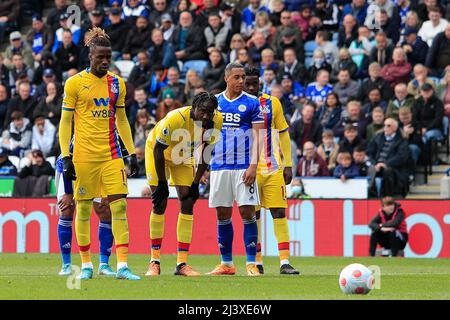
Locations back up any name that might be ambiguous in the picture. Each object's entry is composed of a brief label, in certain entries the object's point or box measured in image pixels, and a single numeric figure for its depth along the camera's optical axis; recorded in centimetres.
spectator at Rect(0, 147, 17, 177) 2619
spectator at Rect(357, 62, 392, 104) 2508
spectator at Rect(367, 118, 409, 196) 2325
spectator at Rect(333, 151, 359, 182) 2333
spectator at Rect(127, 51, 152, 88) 2814
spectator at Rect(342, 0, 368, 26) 2670
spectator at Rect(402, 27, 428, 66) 2570
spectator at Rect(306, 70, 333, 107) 2569
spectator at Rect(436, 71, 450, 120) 2430
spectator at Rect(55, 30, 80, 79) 2928
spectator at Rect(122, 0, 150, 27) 2967
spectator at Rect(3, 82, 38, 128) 2844
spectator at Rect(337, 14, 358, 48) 2630
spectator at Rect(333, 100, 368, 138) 2462
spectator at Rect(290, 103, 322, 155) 2494
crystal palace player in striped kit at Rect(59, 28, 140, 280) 1388
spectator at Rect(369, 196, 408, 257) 2202
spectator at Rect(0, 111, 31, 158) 2727
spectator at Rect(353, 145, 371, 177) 2356
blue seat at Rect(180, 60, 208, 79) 2794
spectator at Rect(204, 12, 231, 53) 2803
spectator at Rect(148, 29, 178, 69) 2817
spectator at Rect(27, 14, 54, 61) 3021
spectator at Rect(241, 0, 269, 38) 2847
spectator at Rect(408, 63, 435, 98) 2445
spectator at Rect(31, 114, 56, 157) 2697
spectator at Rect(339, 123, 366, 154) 2403
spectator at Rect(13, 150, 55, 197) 2502
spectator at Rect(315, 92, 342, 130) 2502
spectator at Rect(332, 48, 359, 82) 2585
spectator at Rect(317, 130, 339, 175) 2419
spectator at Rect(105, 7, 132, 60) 2930
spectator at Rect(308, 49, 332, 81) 2620
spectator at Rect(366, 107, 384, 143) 2431
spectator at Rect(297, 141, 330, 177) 2384
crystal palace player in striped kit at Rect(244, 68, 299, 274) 1603
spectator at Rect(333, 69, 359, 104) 2545
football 1207
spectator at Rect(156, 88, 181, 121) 2517
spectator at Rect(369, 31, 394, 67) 2572
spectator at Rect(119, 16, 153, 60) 2916
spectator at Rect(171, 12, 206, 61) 2822
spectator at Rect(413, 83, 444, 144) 2403
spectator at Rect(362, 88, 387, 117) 2477
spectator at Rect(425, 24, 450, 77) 2520
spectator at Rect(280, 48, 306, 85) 2627
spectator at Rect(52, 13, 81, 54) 2977
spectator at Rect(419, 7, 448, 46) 2577
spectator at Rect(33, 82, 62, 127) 2766
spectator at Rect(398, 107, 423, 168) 2377
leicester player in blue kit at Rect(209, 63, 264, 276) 1554
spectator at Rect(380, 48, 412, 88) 2519
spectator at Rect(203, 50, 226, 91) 2670
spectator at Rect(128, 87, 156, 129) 2696
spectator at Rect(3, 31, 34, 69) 3047
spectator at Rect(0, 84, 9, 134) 2877
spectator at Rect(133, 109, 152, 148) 2600
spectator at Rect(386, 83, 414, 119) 2422
